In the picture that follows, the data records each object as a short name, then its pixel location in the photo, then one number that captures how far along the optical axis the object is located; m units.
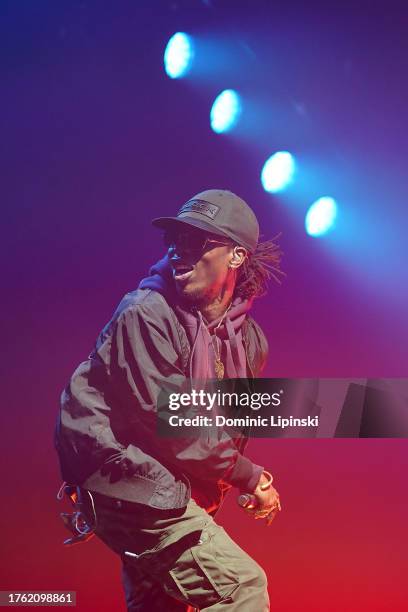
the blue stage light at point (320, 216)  6.20
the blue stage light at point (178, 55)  6.20
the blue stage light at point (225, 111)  6.20
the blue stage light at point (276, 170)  6.17
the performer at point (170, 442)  4.25
